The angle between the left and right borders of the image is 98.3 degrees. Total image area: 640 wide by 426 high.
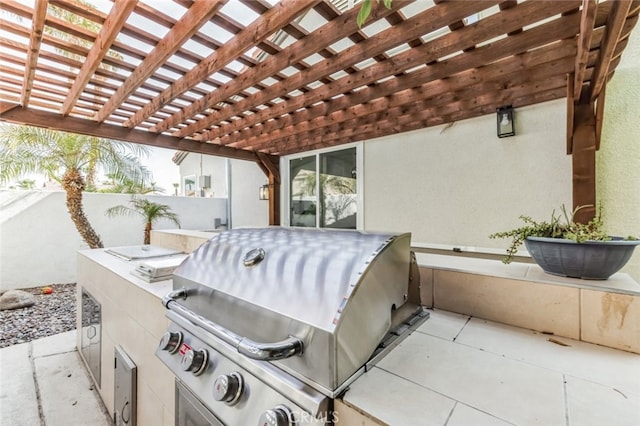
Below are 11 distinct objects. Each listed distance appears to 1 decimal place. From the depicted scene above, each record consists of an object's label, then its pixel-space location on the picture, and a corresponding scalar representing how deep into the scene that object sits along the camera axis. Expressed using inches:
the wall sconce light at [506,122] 140.2
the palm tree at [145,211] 253.1
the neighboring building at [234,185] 285.7
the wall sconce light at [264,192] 265.7
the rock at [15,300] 203.9
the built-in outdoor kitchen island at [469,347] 30.9
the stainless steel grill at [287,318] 33.6
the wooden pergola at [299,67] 80.2
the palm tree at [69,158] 208.1
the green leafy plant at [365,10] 36.0
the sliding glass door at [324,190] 218.2
